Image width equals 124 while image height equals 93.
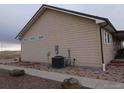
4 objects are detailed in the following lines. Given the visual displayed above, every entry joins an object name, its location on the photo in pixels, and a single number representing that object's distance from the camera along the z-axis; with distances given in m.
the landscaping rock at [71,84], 3.52
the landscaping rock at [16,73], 5.04
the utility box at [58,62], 6.58
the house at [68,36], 6.11
